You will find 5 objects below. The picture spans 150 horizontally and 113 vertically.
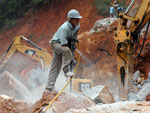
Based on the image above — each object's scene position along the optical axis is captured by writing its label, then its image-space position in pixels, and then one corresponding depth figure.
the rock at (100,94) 13.85
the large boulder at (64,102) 9.92
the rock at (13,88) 21.59
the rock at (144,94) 11.15
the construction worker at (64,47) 12.13
